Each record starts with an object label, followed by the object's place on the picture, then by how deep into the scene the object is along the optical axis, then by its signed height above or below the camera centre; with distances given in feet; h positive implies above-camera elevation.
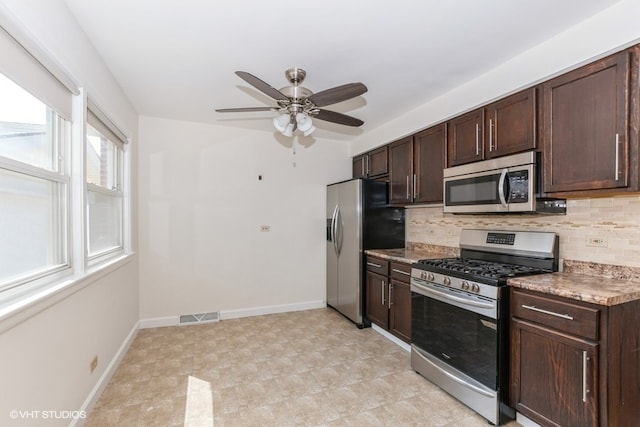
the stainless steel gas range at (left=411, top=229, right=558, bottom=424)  6.73 -2.52
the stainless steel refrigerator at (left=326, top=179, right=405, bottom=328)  12.41 -0.86
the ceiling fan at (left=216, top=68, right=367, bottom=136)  6.79 +2.64
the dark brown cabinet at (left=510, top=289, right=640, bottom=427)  5.24 -2.76
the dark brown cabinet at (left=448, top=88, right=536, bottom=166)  7.31 +2.16
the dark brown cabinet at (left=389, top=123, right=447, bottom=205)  10.16 +1.62
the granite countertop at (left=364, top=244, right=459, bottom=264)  10.44 -1.56
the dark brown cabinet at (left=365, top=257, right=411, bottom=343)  10.15 -3.03
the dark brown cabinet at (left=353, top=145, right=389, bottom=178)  12.92 +2.16
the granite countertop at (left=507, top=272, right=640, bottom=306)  5.25 -1.45
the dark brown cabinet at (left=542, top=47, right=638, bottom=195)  5.62 +1.67
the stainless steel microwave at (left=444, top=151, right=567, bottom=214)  7.19 +0.62
